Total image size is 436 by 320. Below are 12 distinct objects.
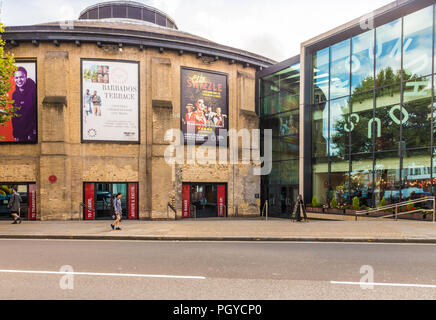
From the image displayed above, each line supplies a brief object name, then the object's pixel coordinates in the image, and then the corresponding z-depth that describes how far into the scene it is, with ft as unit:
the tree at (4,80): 40.81
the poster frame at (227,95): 62.03
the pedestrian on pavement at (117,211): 40.06
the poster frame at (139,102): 57.06
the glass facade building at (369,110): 46.14
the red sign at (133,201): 58.23
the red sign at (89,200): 56.70
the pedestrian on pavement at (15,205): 47.62
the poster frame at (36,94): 55.93
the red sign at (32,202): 55.47
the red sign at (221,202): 65.16
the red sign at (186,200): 62.03
